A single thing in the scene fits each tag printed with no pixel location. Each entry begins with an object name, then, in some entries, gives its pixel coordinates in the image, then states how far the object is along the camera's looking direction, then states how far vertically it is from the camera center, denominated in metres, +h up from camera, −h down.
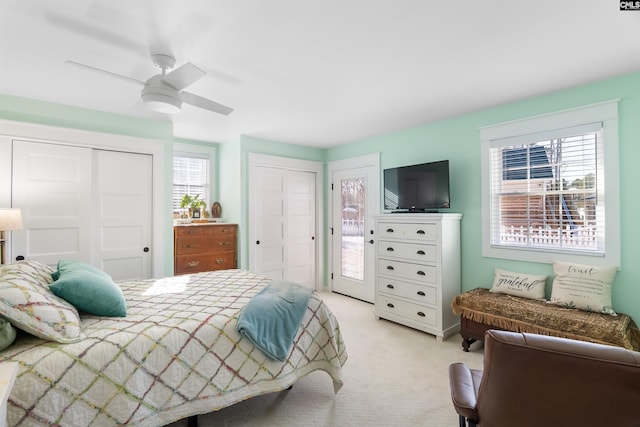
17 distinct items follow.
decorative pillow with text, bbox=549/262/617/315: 2.50 -0.64
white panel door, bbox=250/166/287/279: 4.54 -0.07
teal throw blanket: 1.85 -0.67
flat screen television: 3.52 +0.33
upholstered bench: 2.25 -0.88
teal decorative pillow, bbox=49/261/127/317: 1.76 -0.45
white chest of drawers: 3.29 -0.65
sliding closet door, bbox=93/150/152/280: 3.36 +0.04
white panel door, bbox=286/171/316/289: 4.95 -0.21
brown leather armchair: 0.95 -0.58
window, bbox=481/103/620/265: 2.61 +0.24
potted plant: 4.40 +0.18
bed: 1.34 -0.78
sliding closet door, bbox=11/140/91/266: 2.94 +0.17
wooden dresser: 3.95 -0.42
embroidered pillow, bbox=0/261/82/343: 1.41 -0.45
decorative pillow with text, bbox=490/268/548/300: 2.87 -0.70
